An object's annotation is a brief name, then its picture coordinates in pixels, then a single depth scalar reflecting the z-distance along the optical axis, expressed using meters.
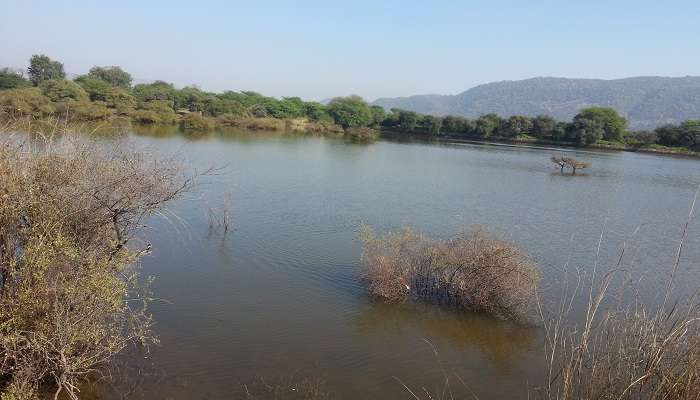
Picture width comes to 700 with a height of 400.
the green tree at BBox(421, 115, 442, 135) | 113.06
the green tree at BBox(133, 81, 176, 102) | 99.62
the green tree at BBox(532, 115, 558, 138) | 106.38
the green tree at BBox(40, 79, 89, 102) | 72.56
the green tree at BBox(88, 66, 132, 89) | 131.38
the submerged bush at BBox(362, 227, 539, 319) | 15.10
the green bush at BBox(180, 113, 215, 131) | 82.07
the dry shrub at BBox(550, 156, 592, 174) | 52.36
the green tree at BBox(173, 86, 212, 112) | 101.44
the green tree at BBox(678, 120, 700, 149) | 93.00
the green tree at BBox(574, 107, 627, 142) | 105.68
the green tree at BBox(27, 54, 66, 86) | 119.38
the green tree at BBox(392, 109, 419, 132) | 116.81
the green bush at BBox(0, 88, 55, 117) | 52.50
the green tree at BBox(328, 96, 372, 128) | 117.25
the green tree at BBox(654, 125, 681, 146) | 96.69
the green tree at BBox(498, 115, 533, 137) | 107.44
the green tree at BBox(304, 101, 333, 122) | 118.24
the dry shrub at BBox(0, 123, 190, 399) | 8.67
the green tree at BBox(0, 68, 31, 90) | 81.32
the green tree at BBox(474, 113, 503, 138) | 106.81
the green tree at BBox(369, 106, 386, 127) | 123.23
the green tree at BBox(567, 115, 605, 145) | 98.68
